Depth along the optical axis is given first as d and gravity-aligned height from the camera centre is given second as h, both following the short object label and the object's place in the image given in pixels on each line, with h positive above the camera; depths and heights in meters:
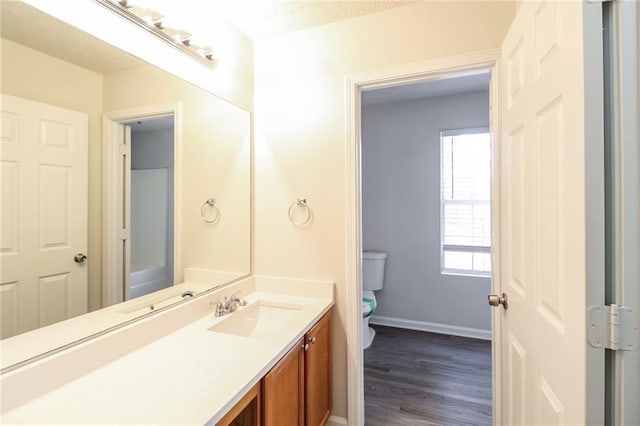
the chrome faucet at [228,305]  1.57 -0.49
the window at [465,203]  3.21 +0.13
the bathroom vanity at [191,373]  0.83 -0.53
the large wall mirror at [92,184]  0.90 +0.12
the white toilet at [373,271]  3.35 -0.63
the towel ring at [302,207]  1.87 +0.04
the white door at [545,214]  0.71 +0.00
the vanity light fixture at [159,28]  1.15 +0.82
